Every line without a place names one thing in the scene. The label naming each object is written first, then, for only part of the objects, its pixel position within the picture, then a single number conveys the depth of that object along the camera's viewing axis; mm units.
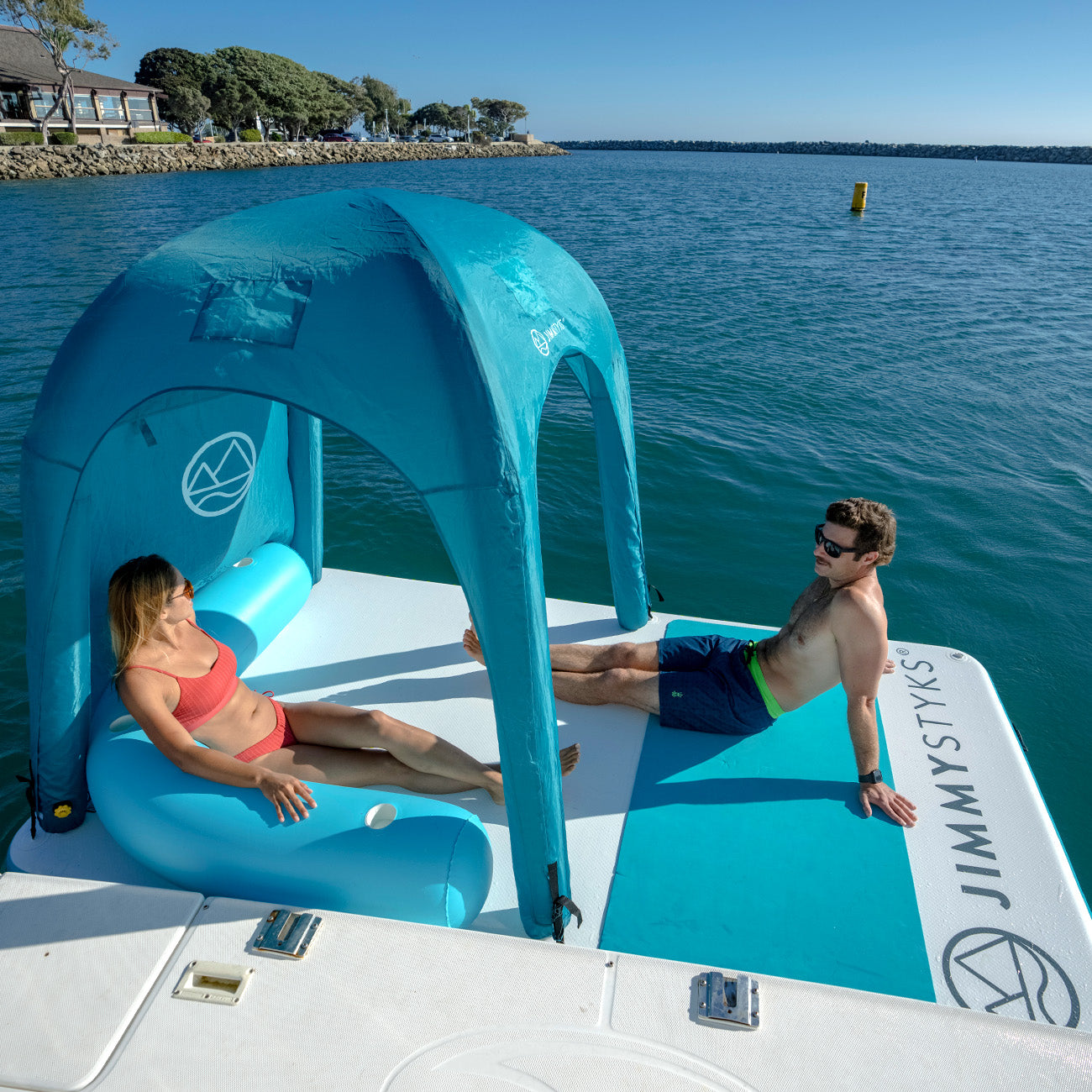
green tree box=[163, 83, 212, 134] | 59094
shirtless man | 3273
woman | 2863
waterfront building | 46969
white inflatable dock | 2012
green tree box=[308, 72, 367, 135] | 71750
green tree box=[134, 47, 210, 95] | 62844
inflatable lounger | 2674
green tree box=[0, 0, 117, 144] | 42719
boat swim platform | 1969
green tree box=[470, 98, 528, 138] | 121188
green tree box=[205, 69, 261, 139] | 61688
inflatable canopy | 2490
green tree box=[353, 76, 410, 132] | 94812
